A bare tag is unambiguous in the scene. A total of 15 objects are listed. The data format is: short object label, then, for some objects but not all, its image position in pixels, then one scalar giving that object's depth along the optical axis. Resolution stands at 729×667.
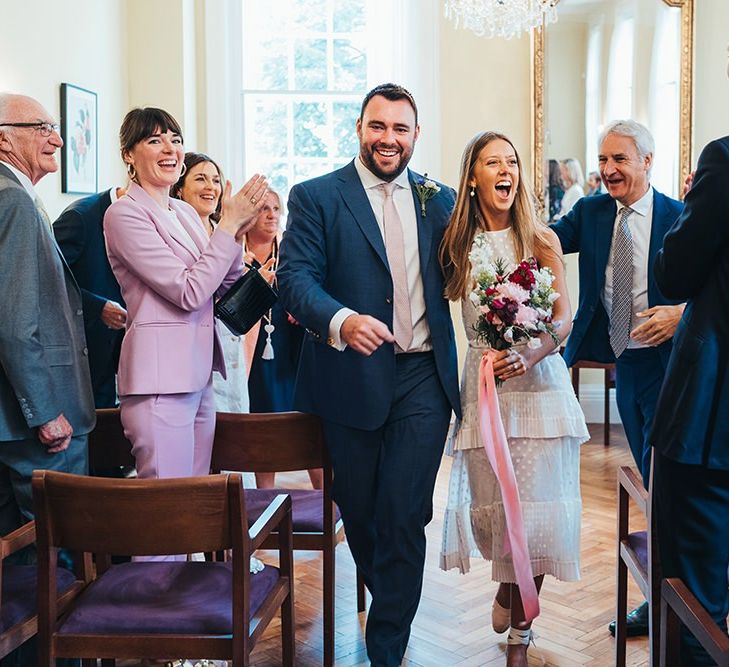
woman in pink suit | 2.95
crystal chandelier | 6.36
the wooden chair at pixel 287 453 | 2.94
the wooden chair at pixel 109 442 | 3.13
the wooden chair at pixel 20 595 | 2.37
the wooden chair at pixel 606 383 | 6.65
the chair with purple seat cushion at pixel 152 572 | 2.14
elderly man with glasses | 2.74
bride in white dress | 3.18
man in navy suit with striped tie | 3.59
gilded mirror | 7.15
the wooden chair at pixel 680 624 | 1.75
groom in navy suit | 3.00
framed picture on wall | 5.64
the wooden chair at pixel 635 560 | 2.53
